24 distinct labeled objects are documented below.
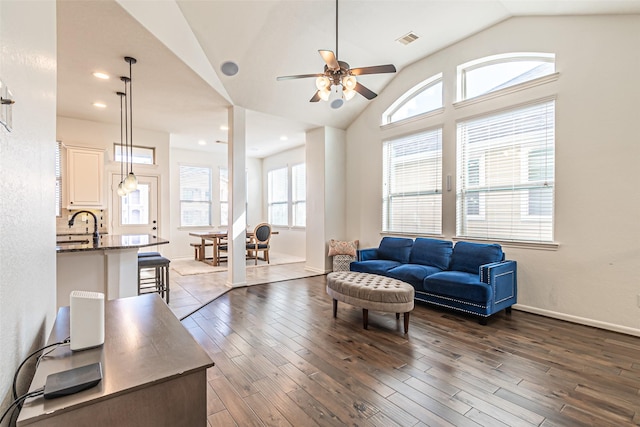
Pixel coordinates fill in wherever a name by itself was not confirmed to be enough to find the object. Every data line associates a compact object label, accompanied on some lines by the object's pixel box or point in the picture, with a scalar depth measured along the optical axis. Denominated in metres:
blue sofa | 3.51
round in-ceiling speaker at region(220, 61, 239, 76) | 4.34
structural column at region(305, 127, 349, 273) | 6.21
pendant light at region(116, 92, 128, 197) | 4.55
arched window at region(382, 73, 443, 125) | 4.97
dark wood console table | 0.87
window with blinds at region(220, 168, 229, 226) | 9.04
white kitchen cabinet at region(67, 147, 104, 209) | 5.48
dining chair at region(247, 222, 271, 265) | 7.44
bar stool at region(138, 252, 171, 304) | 3.86
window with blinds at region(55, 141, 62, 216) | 5.51
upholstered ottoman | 3.15
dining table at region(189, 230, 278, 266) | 6.99
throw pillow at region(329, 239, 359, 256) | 5.98
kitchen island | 3.01
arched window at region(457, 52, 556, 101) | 3.85
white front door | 6.30
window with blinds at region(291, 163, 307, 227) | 8.50
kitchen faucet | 3.43
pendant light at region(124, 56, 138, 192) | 4.36
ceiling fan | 2.91
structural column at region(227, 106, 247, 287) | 5.05
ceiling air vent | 4.36
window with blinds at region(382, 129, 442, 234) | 4.95
